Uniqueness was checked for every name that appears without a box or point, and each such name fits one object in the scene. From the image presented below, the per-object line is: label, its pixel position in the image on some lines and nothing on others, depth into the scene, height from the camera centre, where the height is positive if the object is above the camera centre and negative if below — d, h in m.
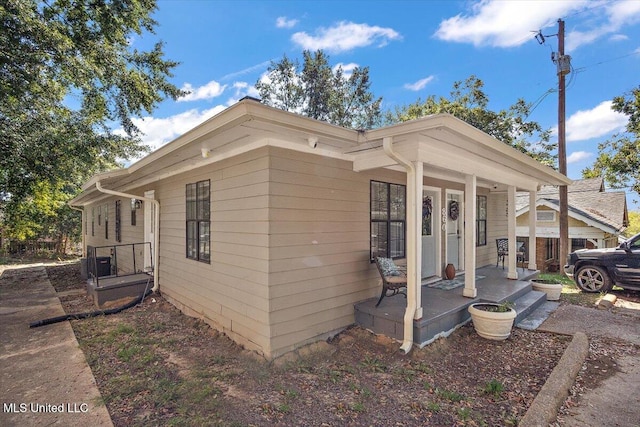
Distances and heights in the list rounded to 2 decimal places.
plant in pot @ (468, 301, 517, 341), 4.05 -1.37
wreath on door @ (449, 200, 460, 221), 6.56 +0.11
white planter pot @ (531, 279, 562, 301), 6.27 -1.46
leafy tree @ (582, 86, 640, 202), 11.48 +2.47
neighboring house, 12.82 -0.24
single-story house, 3.55 +0.08
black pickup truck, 6.44 -1.13
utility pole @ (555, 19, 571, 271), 9.50 +2.37
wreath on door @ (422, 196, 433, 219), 6.01 +0.16
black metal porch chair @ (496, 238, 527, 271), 8.06 -0.84
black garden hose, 5.03 -1.67
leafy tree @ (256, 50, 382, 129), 19.55 +7.86
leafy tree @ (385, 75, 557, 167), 14.95 +4.57
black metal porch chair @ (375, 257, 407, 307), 4.18 -0.82
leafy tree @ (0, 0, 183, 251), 6.73 +3.39
